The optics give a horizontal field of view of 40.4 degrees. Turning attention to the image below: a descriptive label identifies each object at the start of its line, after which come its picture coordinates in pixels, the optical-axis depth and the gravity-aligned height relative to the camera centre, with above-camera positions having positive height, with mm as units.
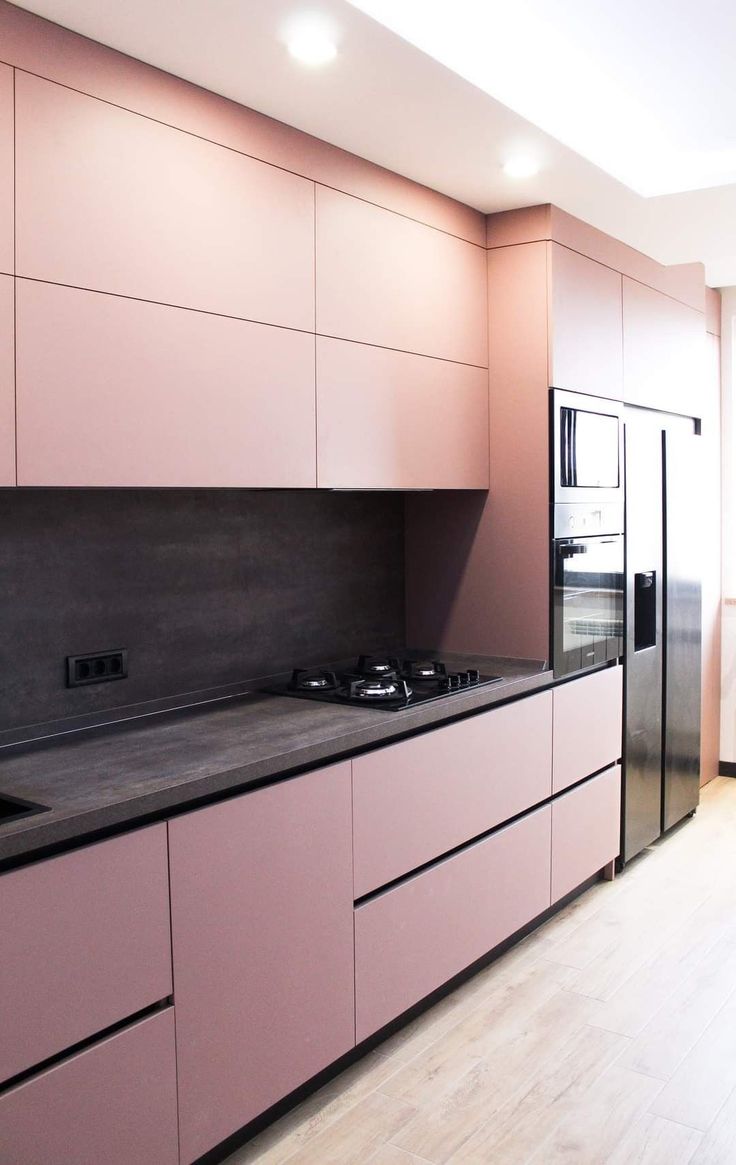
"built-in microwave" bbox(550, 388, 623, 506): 3416 +455
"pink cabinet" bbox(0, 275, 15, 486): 1936 +381
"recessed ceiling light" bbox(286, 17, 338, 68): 2121 +1173
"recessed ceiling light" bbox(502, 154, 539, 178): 2961 +1234
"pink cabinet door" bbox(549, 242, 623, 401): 3422 +906
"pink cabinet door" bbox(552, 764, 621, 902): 3475 -928
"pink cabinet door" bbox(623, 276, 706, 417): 3957 +950
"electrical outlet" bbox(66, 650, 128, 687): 2477 -225
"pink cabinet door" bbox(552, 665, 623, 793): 3461 -545
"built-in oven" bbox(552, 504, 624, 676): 3443 -40
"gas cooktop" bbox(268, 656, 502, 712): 2820 -317
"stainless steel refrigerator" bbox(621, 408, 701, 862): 3961 -214
